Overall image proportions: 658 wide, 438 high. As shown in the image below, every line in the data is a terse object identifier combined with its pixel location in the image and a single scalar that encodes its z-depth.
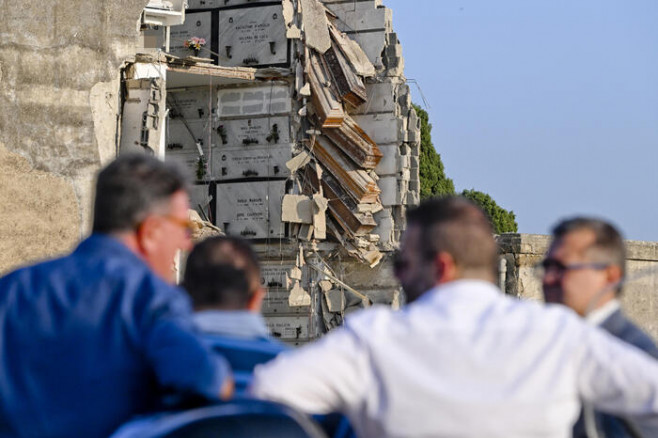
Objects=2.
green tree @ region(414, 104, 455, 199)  47.69
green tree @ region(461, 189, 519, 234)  50.38
